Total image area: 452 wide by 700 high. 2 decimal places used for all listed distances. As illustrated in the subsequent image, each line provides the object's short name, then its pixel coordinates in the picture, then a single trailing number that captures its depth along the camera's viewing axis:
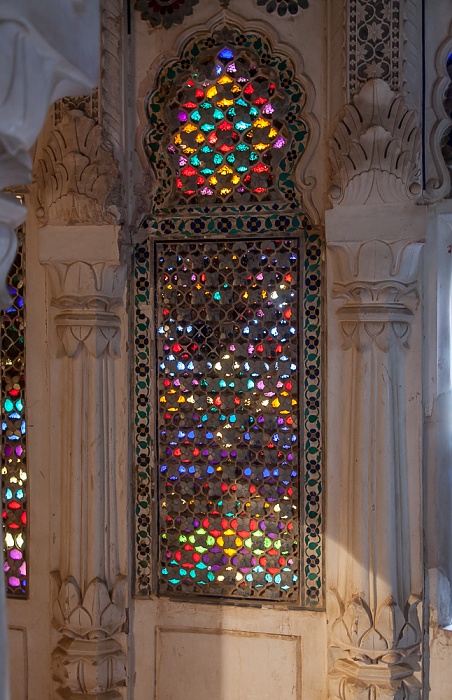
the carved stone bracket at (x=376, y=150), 3.20
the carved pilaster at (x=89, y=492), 3.47
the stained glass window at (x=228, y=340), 3.46
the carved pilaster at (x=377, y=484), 3.26
